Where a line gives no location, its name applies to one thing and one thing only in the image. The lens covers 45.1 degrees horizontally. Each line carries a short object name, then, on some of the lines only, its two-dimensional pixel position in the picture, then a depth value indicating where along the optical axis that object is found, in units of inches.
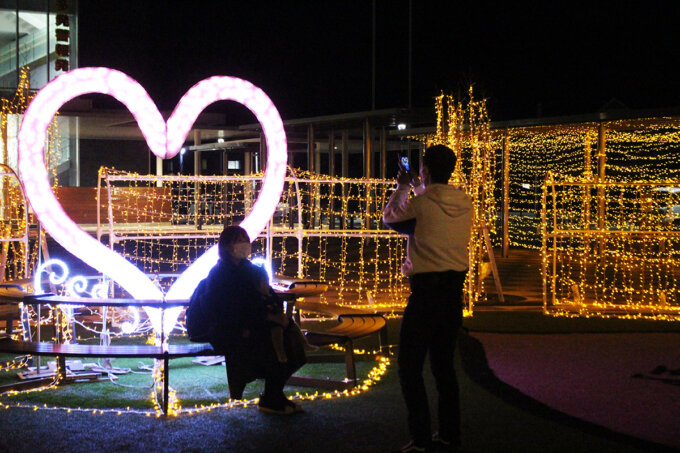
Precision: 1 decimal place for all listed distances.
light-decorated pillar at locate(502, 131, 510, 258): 746.8
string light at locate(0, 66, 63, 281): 380.0
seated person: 208.5
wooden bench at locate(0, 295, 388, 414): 218.2
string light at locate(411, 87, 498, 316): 415.9
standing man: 175.6
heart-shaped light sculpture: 249.8
